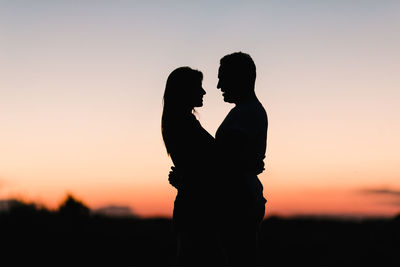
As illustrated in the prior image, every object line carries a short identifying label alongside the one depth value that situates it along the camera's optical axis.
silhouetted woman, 5.29
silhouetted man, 5.17
